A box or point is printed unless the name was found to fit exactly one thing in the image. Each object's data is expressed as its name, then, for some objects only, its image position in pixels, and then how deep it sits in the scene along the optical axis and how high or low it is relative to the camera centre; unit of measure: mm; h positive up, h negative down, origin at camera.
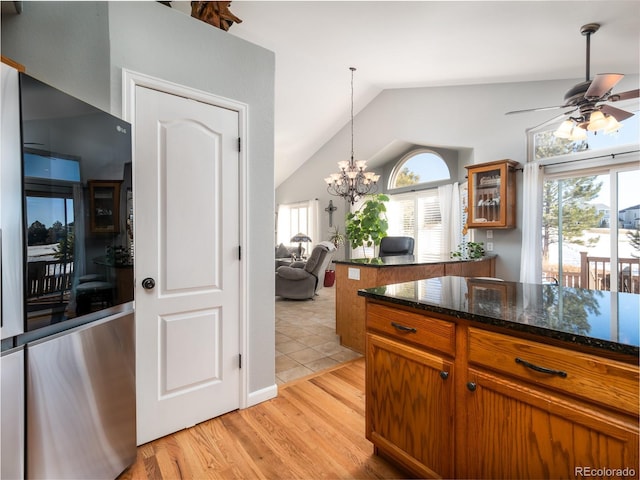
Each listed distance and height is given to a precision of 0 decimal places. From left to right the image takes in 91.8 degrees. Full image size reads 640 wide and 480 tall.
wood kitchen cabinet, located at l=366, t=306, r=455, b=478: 1269 -711
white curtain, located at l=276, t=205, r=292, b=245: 9320 +353
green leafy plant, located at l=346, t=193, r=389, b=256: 6320 +234
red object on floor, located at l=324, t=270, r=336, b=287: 6988 -951
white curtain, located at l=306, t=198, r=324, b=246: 8078 +402
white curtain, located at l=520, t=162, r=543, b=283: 3926 +136
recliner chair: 5316 -687
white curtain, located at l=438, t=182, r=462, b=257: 5449 +352
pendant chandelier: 5023 +977
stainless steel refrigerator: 1030 -208
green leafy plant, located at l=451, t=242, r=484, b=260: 4367 -216
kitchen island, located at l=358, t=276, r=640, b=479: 892 -512
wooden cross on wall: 7691 +675
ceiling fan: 2352 +1076
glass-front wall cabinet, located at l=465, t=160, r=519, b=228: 4078 +566
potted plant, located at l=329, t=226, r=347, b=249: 7402 -41
